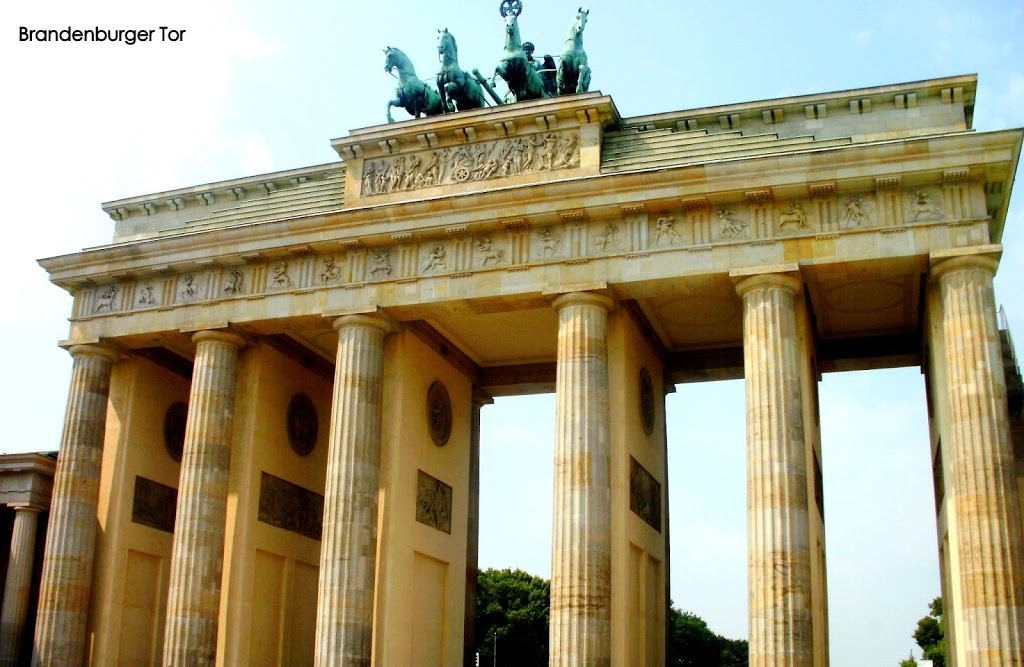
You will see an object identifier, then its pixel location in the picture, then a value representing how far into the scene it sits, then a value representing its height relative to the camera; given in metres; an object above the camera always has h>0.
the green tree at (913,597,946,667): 68.12 +2.14
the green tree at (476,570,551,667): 72.50 +2.34
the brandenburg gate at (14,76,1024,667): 22.02 +7.20
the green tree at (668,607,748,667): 79.56 +1.34
